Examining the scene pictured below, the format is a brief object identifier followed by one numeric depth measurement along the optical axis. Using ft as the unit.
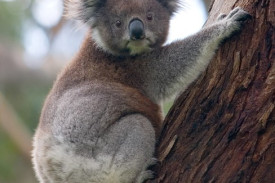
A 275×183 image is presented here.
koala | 28.17
